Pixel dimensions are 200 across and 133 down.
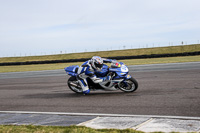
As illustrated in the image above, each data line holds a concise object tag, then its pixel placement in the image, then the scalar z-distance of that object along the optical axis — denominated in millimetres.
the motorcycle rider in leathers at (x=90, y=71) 10578
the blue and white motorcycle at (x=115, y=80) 10266
